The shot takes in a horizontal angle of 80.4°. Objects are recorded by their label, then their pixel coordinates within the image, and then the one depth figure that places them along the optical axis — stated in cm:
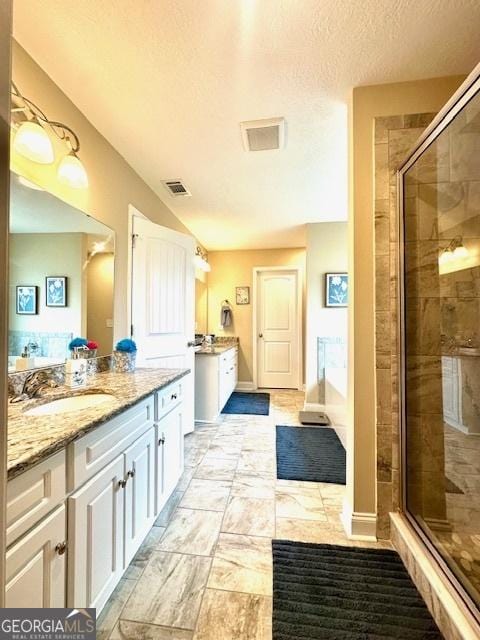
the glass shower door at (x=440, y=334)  149
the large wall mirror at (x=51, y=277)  136
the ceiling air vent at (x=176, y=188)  262
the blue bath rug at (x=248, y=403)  384
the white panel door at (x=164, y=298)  239
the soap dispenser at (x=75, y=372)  158
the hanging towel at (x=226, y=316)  510
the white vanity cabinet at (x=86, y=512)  75
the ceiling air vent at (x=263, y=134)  183
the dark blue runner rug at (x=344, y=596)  108
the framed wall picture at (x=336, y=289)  369
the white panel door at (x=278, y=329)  504
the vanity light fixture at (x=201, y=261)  422
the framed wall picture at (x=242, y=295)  513
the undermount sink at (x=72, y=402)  133
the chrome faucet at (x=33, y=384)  132
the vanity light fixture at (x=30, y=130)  124
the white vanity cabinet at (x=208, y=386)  341
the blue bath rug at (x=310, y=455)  223
